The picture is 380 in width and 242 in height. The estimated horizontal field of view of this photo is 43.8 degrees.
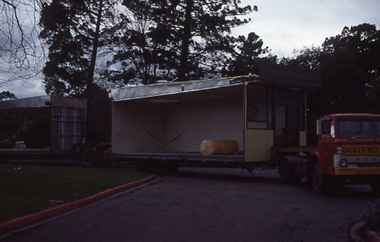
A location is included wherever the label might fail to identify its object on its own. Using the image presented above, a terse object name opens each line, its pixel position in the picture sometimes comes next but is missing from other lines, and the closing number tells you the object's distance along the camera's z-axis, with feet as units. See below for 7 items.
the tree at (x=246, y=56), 116.16
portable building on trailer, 52.95
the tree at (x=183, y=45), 109.60
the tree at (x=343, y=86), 114.62
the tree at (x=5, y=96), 194.15
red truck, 39.47
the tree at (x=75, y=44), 36.37
